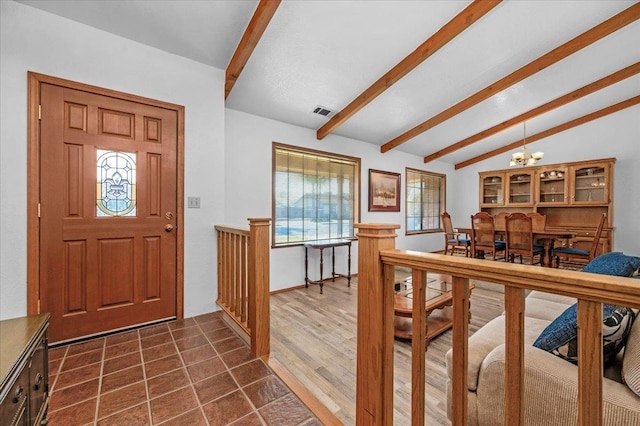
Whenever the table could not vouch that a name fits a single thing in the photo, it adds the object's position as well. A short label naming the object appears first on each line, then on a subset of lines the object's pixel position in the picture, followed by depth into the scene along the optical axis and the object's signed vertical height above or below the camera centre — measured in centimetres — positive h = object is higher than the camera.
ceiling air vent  361 +141
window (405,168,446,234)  605 +30
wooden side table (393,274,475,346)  231 -85
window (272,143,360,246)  388 +27
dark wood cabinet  82 -57
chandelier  451 +96
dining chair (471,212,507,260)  432 -40
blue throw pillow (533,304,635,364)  95 -46
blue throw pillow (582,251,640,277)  152 -32
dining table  384 -36
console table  380 -61
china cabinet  499 +41
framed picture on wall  506 +42
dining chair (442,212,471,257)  524 -50
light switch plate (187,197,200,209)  268 +9
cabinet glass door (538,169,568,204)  547 +58
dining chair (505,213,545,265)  391 -35
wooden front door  211 -1
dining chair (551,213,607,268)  406 -63
